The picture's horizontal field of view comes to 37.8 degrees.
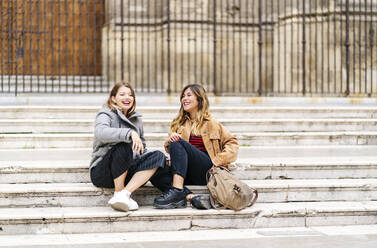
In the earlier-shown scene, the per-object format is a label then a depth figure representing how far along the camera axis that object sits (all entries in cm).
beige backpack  486
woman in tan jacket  498
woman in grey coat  477
